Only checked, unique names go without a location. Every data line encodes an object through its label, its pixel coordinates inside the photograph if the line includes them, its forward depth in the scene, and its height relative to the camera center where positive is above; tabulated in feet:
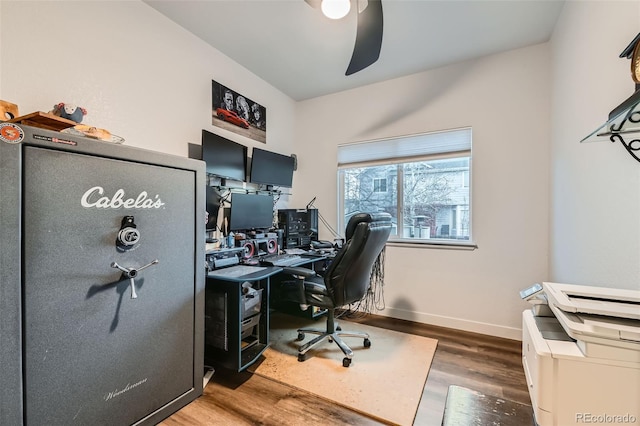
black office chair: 6.13 -1.58
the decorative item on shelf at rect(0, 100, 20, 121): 3.93 +1.51
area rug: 5.24 -3.79
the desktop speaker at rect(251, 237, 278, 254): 8.46 -1.10
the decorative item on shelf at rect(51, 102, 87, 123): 4.65 +1.77
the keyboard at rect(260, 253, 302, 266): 7.23 -1.41
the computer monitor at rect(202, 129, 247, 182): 7.29 +1.64
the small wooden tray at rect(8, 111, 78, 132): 3.69 +1.29
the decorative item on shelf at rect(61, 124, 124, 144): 4.41 +1.37
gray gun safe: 3.26 -1.05
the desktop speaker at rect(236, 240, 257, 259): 7.83 -1.11
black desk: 5.70 -2.38
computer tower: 9.81 -0.55
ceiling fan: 4.61 +3.52
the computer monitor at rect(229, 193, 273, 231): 7.94 -0.02
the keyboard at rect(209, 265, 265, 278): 5.92 -1.42
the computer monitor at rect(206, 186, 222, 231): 7.22 +0.14
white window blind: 8.82 +2.39
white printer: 2.51 -1.52
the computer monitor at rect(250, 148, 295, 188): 9.18 +1.61
